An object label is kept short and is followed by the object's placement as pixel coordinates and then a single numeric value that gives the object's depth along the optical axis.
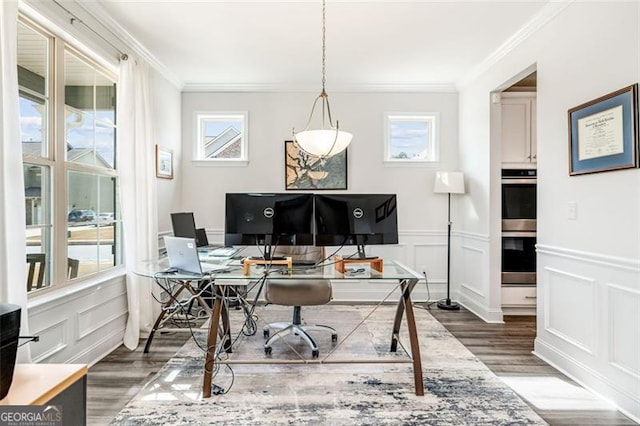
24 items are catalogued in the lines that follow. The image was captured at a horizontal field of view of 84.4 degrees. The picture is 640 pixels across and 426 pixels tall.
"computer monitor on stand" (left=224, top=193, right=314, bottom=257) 2.38
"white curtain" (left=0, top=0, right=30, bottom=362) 1.76
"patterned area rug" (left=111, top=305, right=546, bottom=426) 1.93
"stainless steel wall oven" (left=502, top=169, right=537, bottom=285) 3.67
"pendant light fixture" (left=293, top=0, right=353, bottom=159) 2.54
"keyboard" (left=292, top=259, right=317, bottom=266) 2.56
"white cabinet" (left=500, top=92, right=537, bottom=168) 3.71
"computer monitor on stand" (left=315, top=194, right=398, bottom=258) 2.39
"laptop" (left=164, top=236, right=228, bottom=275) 2.14
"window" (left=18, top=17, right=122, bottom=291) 2.15
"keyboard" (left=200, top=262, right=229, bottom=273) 2.29
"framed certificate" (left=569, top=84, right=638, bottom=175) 1.96
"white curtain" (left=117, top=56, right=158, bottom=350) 2.92
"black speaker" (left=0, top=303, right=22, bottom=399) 1.08
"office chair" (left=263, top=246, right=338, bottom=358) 2.69
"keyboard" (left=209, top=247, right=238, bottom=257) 3.03
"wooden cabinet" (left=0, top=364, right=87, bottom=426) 1.08
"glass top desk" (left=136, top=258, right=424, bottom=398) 2.15
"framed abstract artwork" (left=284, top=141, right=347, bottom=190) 4.29
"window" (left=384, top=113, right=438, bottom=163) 4.37
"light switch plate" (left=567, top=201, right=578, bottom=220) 2.39
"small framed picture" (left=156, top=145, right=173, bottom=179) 3.59
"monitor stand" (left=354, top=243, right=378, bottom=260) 2.46
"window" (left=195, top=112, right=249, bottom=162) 4.36
